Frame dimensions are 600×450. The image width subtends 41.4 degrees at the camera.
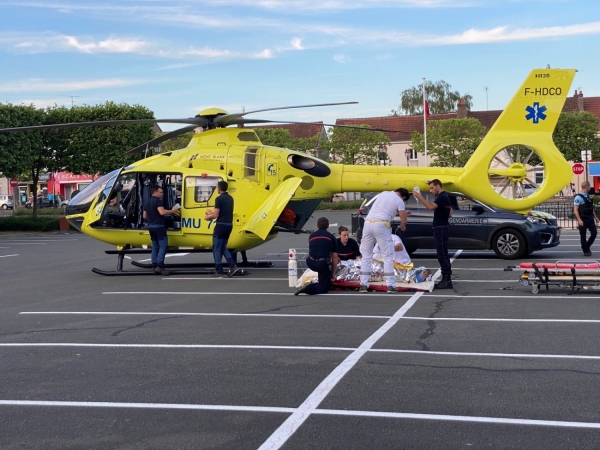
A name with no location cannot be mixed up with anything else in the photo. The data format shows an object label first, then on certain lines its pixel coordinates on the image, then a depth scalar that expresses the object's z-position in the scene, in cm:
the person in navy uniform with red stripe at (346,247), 1405
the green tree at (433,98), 9250
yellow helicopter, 1534
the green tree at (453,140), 6168
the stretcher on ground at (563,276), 1208
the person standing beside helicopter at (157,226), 1619
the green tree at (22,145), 3884
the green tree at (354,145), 6512
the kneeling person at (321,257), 1273
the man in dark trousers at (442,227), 1323
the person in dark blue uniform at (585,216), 1856
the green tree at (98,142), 4172
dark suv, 1822
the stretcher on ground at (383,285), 1306
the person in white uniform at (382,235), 1275
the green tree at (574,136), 6222
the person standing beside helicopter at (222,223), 1570
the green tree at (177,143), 6406
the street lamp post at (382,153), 6707
